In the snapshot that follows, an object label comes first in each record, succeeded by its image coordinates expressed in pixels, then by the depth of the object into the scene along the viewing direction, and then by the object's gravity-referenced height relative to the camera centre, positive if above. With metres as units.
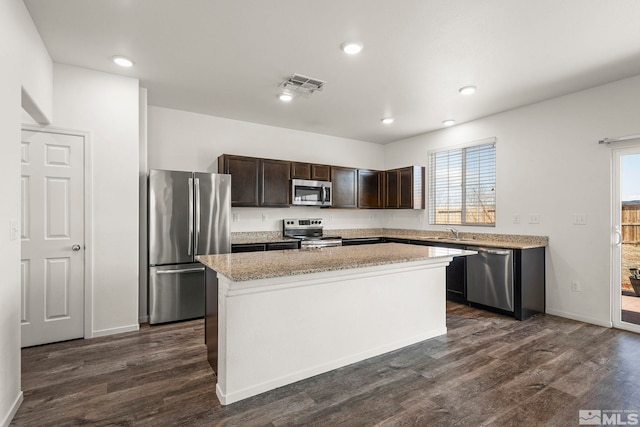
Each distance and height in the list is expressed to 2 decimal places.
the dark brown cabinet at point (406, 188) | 5.56 +0.45
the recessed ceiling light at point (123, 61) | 2.98 +1.46
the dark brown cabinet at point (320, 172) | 5.25 +0.69
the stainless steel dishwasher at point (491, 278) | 3.84 -0.81
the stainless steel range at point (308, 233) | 4.87 -0.31
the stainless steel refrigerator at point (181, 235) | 3.62 -0.24
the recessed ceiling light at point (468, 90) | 3.62 +1.41
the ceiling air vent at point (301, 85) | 3.40 +1.43
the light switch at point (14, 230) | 1.91 -0.09
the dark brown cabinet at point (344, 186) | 5.51 +0.48
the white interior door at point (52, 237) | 2.97 -0.21
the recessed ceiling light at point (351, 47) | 2.71 +1.43
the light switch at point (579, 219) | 3.69 -0.07
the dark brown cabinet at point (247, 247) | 4.27 -0.45
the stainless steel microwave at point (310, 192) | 5.01 +0.35
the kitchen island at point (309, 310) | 2.11 -0.75
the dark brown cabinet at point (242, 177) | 4.46 +0.53
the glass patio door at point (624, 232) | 3.41 -0.21
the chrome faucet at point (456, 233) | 4.95 -0.31
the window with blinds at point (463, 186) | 4.71 +0.44
